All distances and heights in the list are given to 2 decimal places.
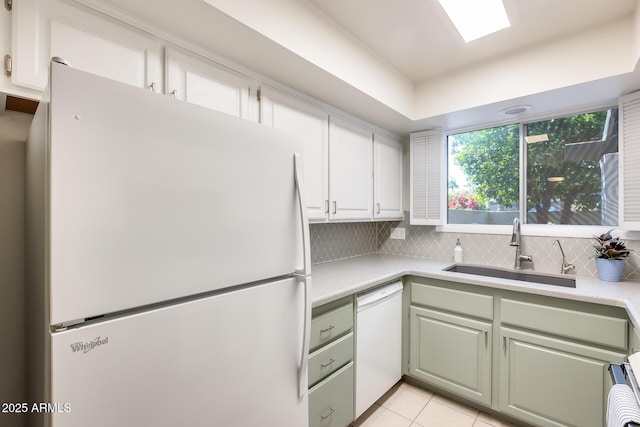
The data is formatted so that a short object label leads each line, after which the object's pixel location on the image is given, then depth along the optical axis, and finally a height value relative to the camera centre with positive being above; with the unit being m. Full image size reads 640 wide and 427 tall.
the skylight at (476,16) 1.49 +1.08
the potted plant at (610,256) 1.80 -0.27
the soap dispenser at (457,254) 2.49 -0.35
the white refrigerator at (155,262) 0.62 -0.13
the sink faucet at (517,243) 2.19 -0.22
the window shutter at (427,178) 2.58 +0.33
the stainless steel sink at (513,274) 2.01 -0.47
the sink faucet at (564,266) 2.05 -0.38
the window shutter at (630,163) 1.71 +0.31
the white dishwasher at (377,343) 1.76 -0.86
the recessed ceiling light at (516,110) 2.04 +0.76
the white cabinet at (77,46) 0.90 +0.60
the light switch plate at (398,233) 2.90 -0.20
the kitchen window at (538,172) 2.04 +0.33
